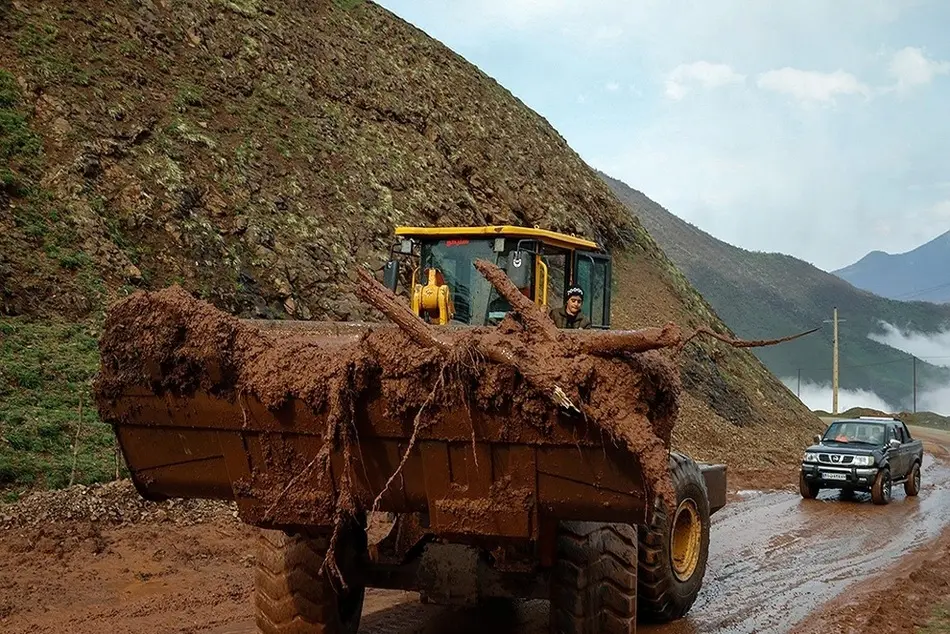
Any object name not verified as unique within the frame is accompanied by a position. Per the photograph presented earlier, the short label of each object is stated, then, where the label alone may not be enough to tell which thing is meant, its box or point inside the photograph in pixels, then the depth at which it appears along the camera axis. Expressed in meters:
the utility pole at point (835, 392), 44.94
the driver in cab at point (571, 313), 7.01
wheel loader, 3.87
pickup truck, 14.62
